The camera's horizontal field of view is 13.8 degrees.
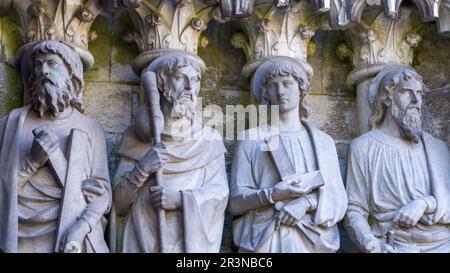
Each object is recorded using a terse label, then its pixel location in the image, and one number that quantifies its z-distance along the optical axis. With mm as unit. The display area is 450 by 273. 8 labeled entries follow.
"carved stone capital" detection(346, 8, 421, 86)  11969
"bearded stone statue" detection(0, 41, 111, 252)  10867
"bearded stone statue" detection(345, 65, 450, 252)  11312
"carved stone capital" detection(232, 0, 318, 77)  11812
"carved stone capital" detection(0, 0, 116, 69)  11523
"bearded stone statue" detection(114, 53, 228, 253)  11000
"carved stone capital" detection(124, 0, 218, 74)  11672
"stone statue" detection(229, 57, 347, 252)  11156
